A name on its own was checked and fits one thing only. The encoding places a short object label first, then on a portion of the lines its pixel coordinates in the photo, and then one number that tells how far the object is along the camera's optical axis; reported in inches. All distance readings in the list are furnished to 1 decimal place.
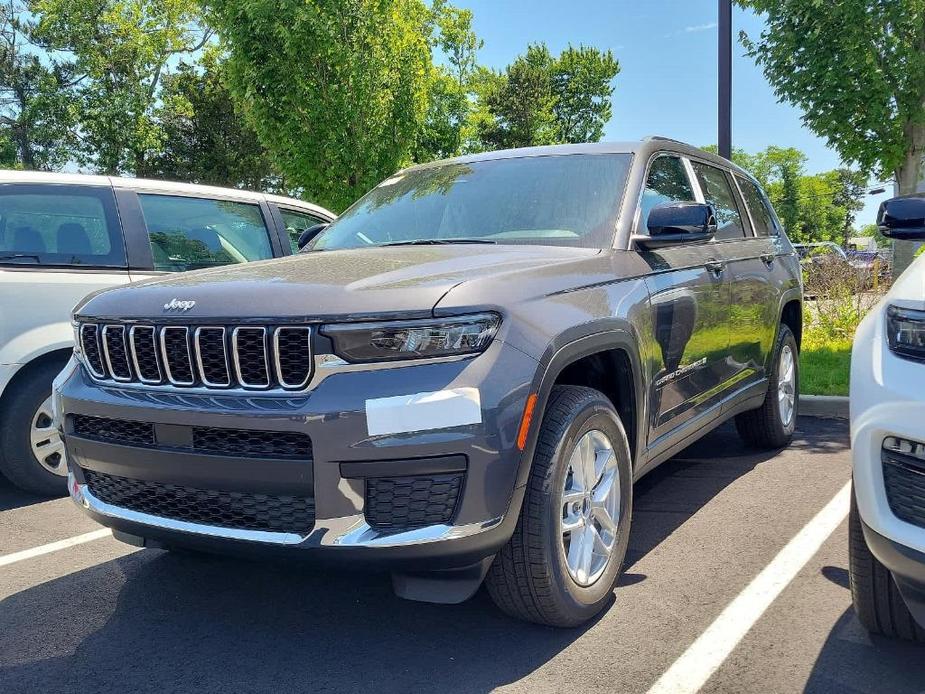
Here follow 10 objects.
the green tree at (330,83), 530.0
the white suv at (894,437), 86.9
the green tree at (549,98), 1827.0
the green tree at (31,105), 1189.1
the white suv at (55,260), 187.8
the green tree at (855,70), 337.7
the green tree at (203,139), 1230.3
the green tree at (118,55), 1102.4
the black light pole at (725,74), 336.8
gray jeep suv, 96.5
